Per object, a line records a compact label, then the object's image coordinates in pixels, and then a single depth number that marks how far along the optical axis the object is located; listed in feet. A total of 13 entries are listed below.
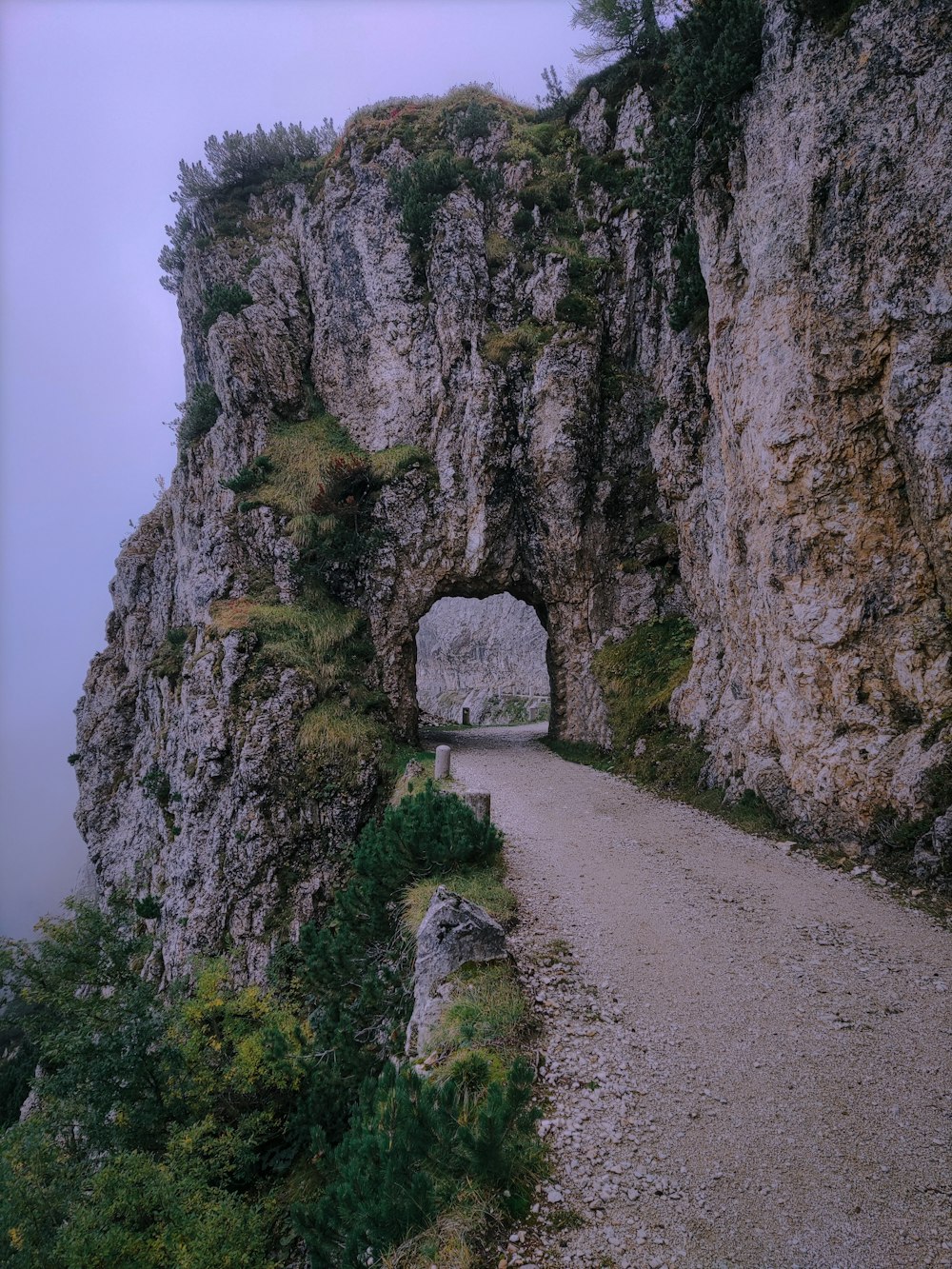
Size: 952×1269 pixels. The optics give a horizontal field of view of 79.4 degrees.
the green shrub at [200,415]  78.23
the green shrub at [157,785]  59.77
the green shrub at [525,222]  69.36
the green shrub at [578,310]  62.95
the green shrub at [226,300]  72.02
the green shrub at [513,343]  64.44
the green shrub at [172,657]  68.87
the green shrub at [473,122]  74.69
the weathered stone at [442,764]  46.50
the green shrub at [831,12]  30.71
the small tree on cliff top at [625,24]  64.13
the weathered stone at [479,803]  31.76
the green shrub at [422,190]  69.05
